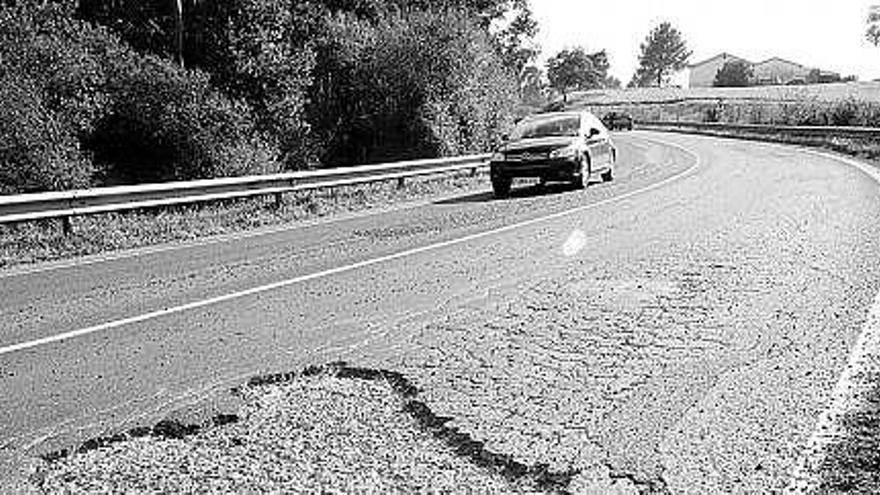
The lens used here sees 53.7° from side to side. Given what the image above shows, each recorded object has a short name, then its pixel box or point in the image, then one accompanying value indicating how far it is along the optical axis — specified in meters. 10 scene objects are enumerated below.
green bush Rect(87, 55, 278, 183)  20.72
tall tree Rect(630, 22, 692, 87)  171.88
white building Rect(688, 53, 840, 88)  141.25
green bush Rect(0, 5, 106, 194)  16.62
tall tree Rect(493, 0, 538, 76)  53.50
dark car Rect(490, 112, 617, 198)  17.72
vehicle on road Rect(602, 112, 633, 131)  66.00
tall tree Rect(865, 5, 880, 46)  89.12
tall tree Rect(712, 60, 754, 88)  134.50
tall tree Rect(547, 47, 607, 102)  129.38
